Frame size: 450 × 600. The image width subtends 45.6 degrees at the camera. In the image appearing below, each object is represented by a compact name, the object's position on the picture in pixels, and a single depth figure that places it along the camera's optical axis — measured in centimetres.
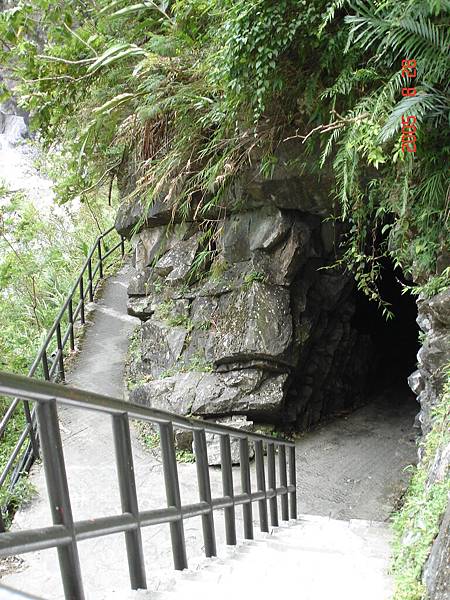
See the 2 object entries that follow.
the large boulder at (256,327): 697
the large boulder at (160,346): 771
